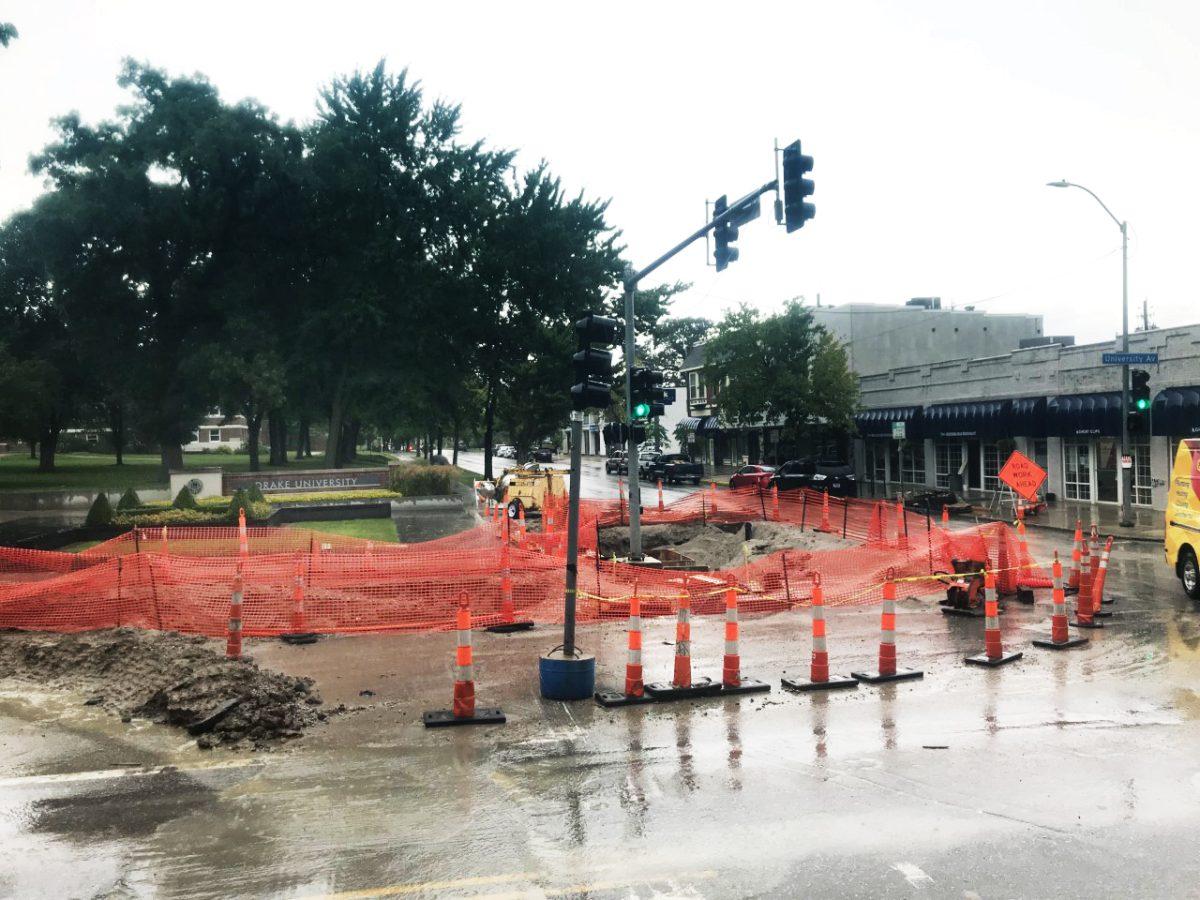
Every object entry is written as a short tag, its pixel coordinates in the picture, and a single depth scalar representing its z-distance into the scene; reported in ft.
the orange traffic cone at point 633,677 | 30.25
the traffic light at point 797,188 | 45.85
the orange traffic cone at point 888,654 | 33.01
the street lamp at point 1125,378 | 87.20
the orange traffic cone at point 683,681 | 30.81
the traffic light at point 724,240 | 52.26
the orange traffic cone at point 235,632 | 36.22
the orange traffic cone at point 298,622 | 40.40
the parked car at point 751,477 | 137.90
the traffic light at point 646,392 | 56.18
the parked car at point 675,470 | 167.02
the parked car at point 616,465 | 192.30
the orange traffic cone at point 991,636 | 34.88
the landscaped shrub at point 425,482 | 122.31
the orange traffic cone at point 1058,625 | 37.58
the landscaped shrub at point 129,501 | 93.59
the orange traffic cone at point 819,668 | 31.99
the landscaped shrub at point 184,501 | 93.45
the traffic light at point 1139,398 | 82.02
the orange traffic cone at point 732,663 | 31.45
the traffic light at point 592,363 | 33.60
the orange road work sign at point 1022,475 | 68.03
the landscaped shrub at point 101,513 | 83.71
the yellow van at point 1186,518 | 47.39
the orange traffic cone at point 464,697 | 28.25
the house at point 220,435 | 455.63
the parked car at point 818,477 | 127.34
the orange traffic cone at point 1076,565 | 46.01
